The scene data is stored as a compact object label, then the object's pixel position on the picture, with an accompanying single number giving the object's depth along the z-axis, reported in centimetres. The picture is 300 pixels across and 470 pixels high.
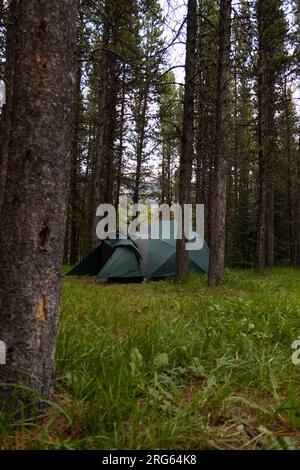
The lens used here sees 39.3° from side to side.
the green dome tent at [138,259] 1283
